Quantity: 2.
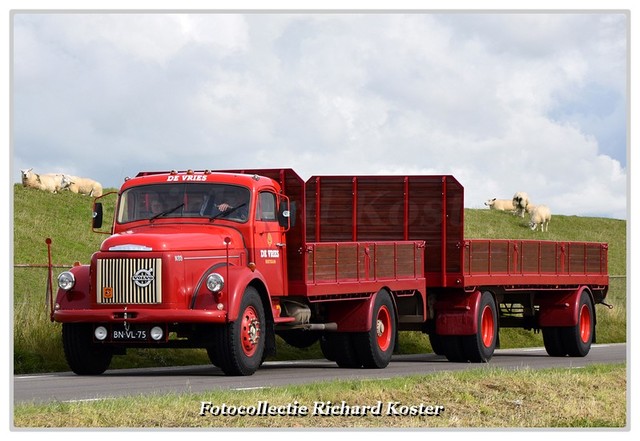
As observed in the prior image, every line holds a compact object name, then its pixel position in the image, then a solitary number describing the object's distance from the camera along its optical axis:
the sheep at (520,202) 89.06
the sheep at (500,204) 99.94
